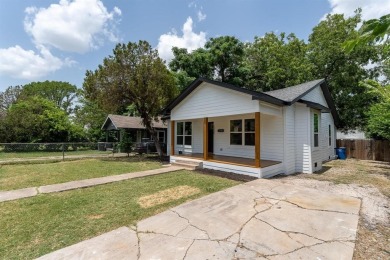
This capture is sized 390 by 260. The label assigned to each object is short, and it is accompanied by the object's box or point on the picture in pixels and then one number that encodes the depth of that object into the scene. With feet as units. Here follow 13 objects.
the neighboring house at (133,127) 66.90
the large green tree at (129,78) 39.78
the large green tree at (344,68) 56.95
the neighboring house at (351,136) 76.44
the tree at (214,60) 67.15
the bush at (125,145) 49.57
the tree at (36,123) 60.49
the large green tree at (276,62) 60.39
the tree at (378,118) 28.29
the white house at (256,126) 26.78
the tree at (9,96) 106.83
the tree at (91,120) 81.00
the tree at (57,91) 131.23
